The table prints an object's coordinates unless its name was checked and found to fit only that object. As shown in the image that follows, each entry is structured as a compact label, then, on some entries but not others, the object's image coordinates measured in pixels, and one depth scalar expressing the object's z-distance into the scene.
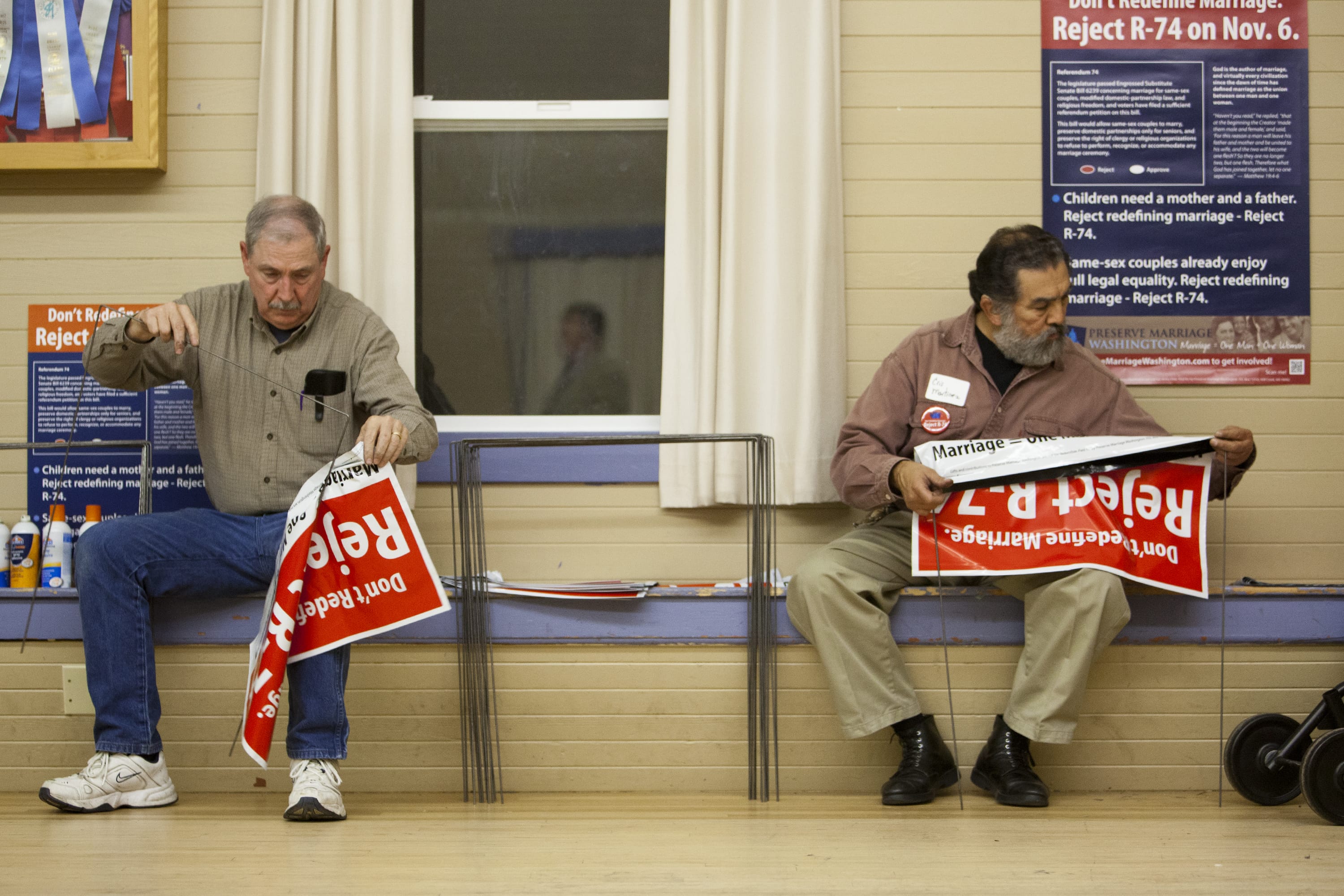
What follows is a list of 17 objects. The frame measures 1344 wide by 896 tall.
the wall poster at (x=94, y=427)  6.00
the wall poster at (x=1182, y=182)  5.95
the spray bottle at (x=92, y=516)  5.68
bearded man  4.68
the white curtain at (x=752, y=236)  5.77
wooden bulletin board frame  5.93
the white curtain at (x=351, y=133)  5.79
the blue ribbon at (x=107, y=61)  5.99
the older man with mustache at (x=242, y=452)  4.52
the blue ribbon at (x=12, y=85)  5.97
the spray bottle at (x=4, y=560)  5.64
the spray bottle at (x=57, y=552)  5.57
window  6.18
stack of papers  5.08
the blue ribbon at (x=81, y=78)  5.97
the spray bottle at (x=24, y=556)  5.57
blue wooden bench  5.05
